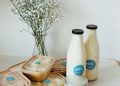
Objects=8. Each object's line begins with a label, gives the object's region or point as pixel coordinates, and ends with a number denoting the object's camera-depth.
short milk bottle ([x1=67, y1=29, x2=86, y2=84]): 0.97
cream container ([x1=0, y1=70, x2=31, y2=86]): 0.92
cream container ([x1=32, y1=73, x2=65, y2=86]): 0.98
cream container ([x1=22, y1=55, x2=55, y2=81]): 0.97
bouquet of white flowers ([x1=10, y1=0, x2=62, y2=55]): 1.14
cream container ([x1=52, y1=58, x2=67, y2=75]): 1.08
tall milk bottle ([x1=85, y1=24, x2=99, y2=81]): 1.04
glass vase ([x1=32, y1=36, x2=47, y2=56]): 1.20
